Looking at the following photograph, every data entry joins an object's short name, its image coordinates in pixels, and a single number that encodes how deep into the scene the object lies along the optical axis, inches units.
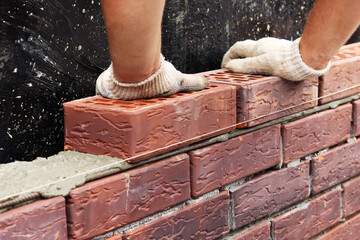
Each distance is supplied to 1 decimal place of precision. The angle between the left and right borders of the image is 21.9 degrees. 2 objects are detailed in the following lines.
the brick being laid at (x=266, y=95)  57.2
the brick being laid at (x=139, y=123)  50.7
